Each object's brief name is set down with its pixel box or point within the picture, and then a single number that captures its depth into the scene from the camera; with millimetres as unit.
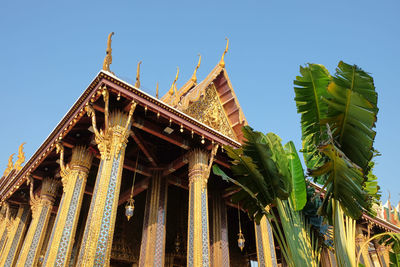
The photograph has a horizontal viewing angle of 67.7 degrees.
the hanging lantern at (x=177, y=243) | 9448
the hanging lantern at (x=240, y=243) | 8383
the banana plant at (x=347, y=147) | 3250
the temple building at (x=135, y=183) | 5879
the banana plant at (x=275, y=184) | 3674
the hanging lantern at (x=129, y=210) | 6016
